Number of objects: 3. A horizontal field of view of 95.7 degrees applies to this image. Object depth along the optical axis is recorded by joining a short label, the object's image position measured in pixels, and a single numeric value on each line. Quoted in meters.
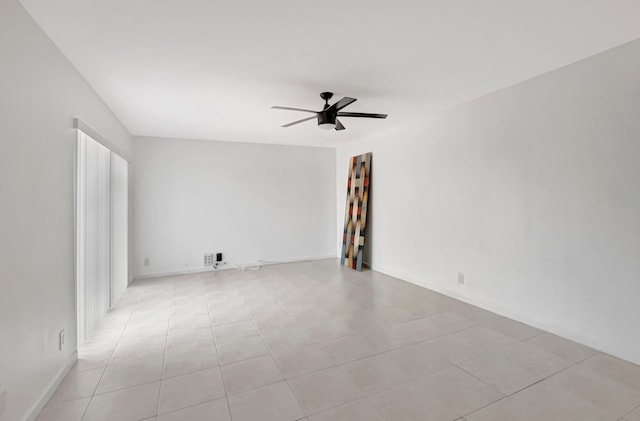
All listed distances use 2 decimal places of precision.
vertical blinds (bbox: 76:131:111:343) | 2.62
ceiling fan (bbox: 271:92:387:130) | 2.98
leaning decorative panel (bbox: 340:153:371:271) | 5.45
